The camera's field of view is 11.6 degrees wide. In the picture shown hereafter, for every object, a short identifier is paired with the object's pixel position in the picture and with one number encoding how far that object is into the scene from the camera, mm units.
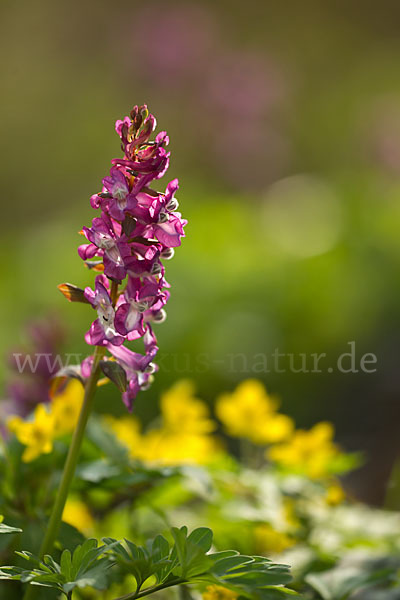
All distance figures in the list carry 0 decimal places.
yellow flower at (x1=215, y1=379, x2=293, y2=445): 666
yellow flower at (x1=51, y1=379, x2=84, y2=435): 600
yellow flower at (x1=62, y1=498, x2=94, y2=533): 662
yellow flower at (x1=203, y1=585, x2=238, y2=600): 562
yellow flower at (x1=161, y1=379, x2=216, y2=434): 669
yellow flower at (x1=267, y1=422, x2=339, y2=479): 646
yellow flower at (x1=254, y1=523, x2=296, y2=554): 650
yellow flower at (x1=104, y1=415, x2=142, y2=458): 673
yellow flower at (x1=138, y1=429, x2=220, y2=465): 665
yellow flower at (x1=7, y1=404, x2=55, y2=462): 577
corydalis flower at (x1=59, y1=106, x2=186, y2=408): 538
